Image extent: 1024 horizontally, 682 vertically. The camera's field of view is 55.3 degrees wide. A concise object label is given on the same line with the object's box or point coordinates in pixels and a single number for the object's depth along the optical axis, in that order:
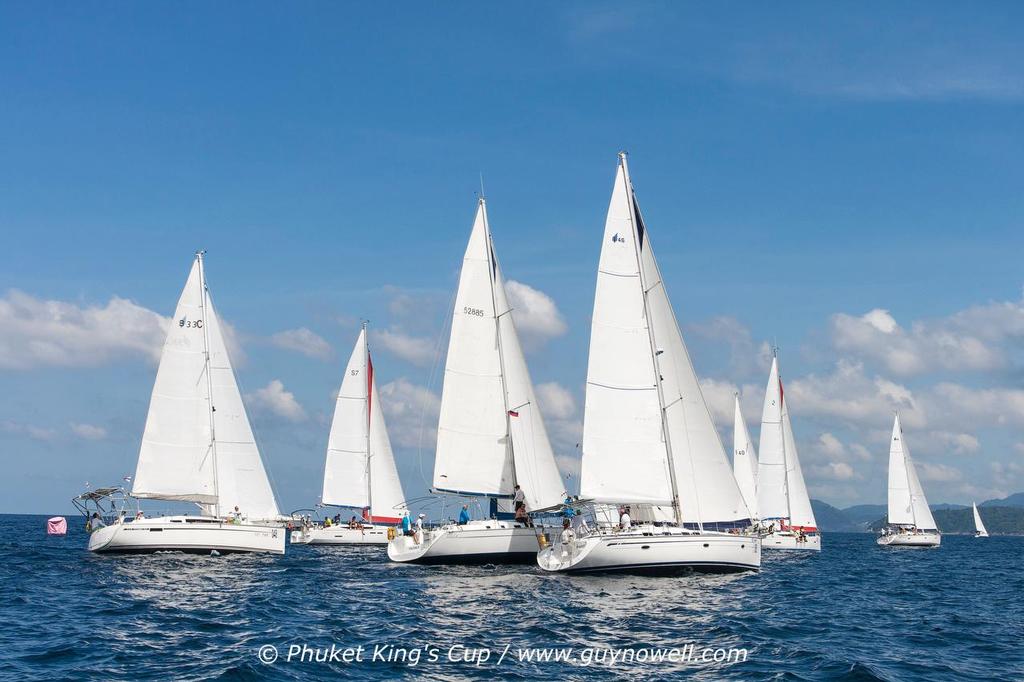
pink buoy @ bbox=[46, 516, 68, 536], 89.27
